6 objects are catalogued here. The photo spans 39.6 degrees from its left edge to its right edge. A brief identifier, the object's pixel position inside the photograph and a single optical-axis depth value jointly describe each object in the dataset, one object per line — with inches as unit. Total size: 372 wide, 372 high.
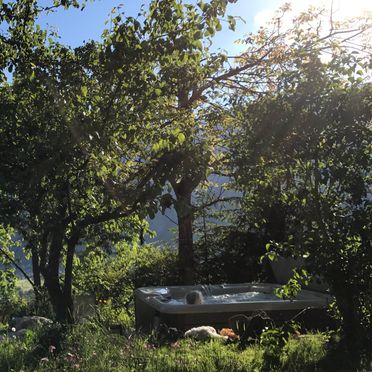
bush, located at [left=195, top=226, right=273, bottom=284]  556.1
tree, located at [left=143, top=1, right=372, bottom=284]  167.0
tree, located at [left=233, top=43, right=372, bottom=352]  194.1
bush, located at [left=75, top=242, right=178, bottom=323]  470.6
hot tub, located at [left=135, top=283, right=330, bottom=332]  315.3
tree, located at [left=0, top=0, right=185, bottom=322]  178.1
